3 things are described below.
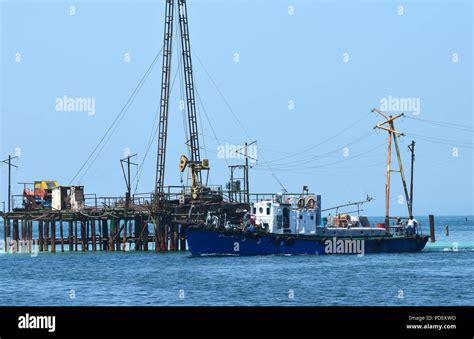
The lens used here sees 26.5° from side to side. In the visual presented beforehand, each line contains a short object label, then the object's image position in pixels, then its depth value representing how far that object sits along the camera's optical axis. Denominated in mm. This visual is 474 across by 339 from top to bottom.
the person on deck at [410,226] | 88900
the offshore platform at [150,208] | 89312
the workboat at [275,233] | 76812
